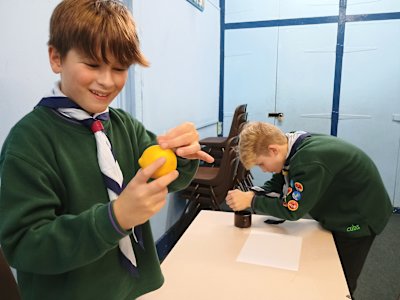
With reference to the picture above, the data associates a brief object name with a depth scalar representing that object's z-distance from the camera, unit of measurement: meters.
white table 0.99
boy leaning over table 1.42
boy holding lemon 0.52
